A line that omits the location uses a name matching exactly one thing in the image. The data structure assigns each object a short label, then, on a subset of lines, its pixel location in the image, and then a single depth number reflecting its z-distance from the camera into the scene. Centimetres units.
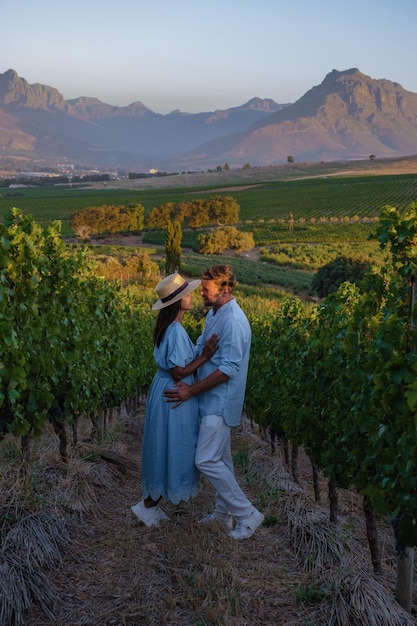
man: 459
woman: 466
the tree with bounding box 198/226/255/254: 6575
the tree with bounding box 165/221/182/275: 4956
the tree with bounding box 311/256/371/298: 4254
